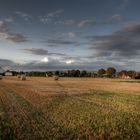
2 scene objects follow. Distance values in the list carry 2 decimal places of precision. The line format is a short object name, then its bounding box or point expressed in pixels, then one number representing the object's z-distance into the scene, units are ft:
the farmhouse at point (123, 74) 293.17
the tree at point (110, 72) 331.21
